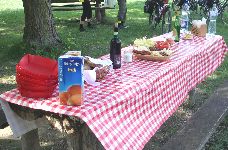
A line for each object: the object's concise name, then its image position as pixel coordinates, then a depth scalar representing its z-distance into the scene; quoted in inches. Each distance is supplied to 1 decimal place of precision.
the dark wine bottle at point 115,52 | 134.5
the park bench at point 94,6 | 444.8
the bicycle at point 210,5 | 472.4
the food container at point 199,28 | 205.6
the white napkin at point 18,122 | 108.0
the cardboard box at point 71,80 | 95.5
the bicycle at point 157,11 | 391.2
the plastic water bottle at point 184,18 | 205.5
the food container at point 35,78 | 102.2
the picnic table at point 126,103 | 99.1
